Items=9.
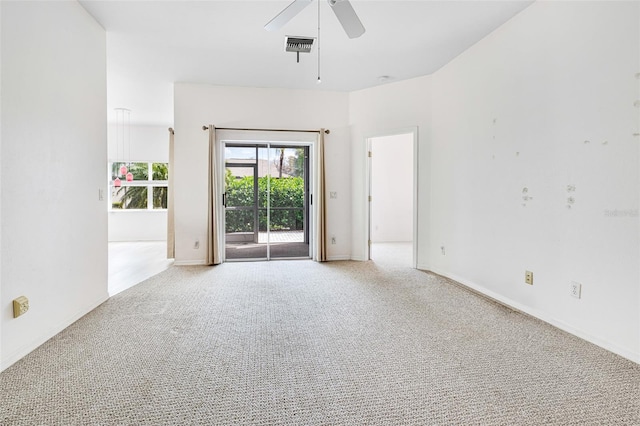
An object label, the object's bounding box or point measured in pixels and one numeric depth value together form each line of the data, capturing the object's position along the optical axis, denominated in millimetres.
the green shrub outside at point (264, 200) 5707
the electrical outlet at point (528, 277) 3029
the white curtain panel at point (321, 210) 5465
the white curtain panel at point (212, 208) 5148
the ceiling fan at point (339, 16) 2227
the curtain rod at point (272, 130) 5242
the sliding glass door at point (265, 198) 5684
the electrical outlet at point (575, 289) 2572
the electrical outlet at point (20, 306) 2184
